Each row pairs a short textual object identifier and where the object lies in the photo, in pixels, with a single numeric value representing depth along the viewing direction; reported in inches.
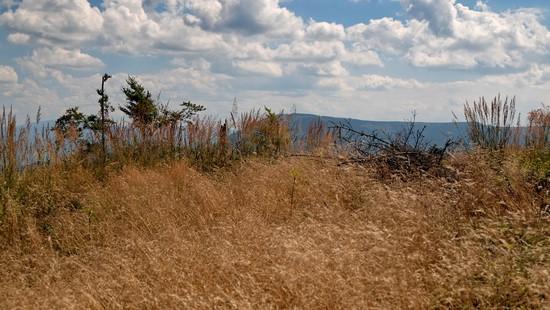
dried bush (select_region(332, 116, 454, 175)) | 260.8
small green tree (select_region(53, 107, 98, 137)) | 518.9
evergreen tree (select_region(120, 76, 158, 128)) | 522.0
